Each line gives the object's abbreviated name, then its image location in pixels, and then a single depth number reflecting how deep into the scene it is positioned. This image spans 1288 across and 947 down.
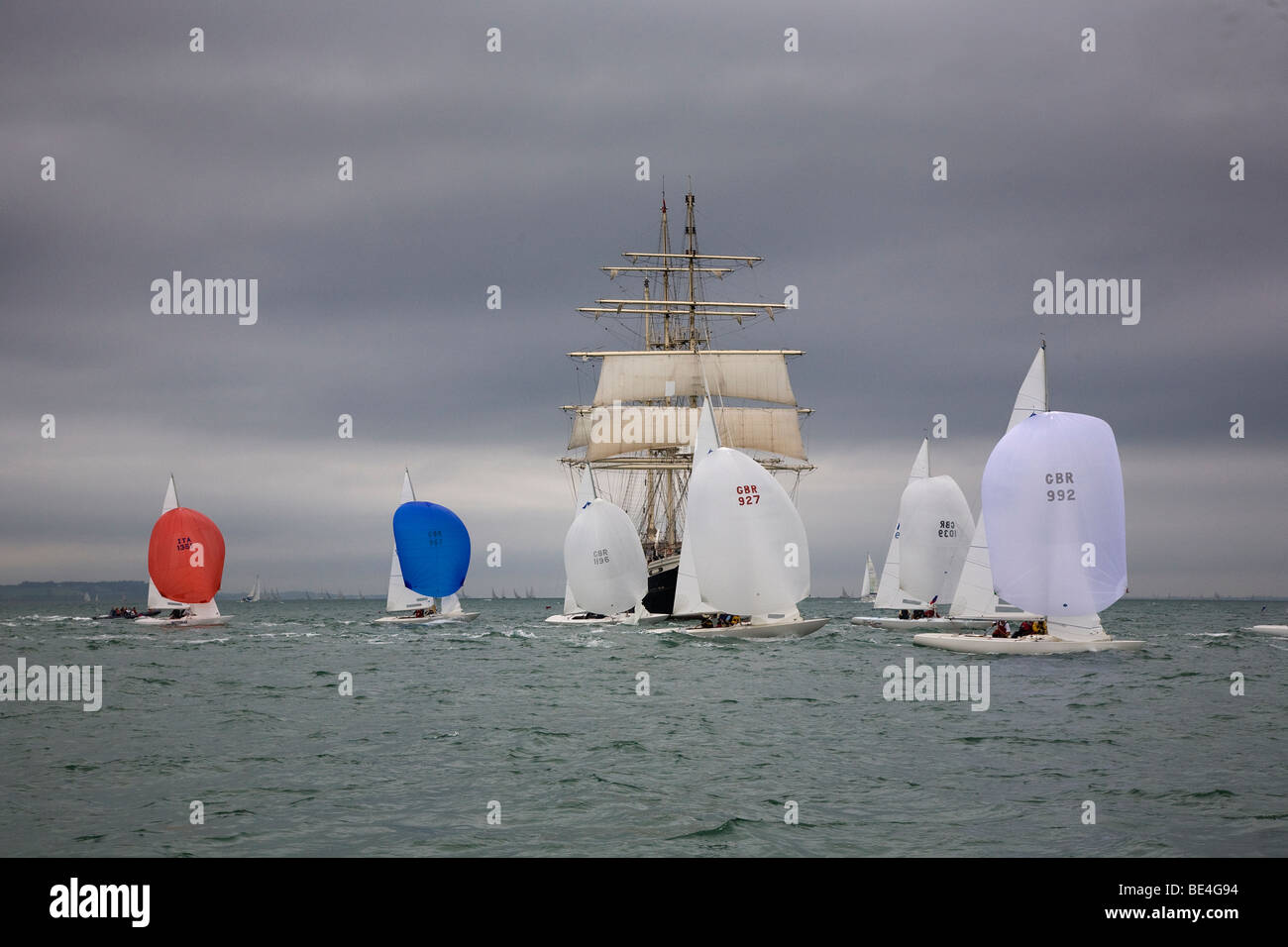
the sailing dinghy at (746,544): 45.94
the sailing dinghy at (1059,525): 37.62
